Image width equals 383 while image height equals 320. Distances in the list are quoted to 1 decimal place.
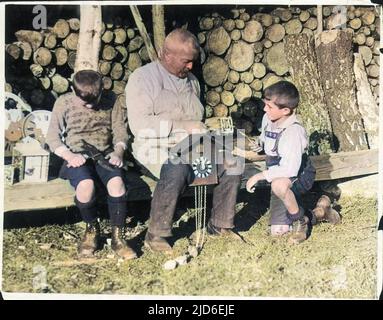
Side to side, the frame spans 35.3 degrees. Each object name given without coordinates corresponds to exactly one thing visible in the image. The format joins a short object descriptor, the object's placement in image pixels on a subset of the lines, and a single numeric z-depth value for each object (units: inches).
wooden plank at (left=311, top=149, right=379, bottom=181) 167.0
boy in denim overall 153.3
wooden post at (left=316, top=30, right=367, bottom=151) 172.7
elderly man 148.6
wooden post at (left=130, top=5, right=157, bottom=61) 160.4
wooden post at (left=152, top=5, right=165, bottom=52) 160.4
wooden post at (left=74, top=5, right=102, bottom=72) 155.7
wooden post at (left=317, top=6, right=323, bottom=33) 164.1
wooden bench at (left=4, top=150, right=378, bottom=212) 147.3
